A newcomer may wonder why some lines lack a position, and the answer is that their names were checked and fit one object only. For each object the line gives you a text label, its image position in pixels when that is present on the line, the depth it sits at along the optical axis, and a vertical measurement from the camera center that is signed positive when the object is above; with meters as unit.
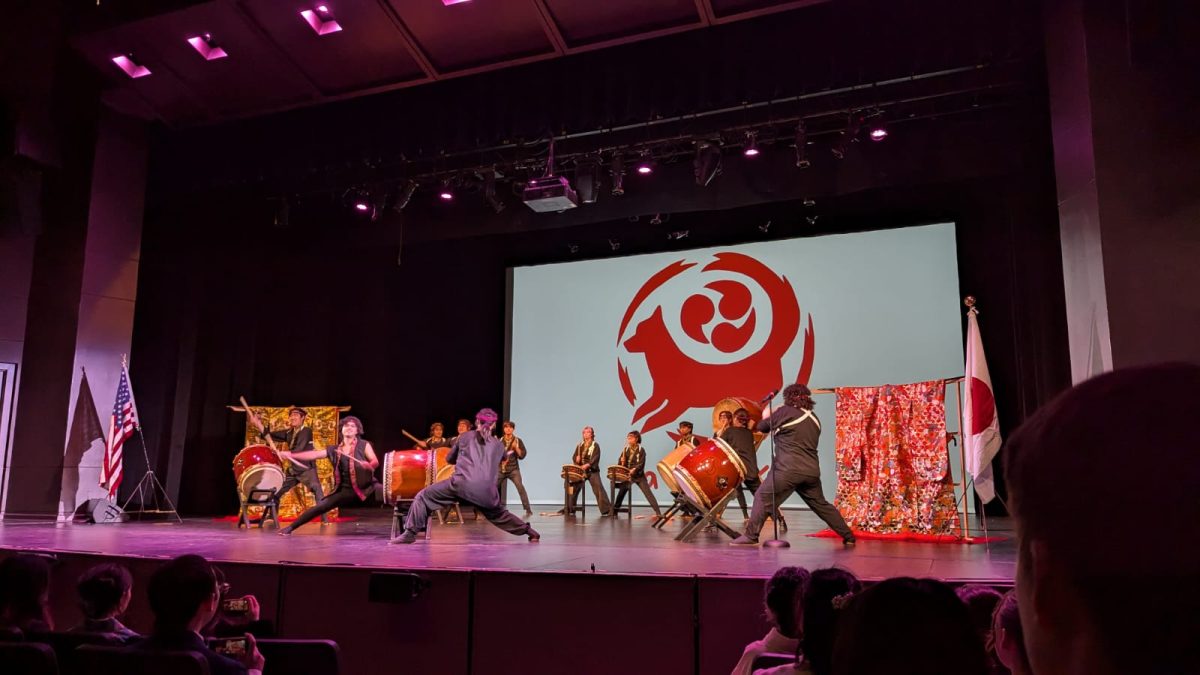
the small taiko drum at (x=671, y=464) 7.10 -0.02
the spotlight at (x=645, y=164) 9.23 +3.36
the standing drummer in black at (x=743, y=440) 7.89 +0.22
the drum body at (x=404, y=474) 8.78 -0.15
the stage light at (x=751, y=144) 8.59 +3.32
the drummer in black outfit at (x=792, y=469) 6.52 -0.05
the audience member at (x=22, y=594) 2.76 -0.46
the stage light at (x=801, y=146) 8.38 +3.22
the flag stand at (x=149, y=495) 10.20 -0.51
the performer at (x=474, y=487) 6.54 -0.21
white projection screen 9.77 +1.68
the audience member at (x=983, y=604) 2.21 -0.38
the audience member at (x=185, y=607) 2.21 -0.41
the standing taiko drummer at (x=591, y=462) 10.74 -0.01
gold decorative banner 11.46 +0.48
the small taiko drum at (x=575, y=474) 10.64 -0.16
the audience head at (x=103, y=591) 2.72 -0.44
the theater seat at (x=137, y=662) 2.12 -0.53
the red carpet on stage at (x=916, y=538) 6.88 -0.65
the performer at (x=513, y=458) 10.79 +0.04
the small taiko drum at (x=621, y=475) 10.30 -0.17
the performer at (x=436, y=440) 8.71 +0.24
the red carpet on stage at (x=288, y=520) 10.23 -0.77
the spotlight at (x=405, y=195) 9.99 +3.21
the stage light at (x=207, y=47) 8.80 +4.43
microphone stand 6.36 -0.29
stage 3.47 -0.66
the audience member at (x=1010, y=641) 1.04 -0.25
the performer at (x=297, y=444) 8.95 +0.18
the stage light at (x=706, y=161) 9.04 +3.30
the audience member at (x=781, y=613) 2.31 -0.43
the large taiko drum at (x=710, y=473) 6.95 -0.09
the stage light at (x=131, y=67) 9.34 +4.45
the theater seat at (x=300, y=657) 2.68 -0.64
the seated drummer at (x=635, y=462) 10.34 +0.00
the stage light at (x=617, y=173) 9.23 +3.22
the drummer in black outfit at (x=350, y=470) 7.57 -0.10
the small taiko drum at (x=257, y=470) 9.35 -0.13
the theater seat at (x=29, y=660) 2.33 -0.57
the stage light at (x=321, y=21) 8.23 +4.41
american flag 9.66 +0.29
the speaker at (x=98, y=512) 9.41 -0.63
